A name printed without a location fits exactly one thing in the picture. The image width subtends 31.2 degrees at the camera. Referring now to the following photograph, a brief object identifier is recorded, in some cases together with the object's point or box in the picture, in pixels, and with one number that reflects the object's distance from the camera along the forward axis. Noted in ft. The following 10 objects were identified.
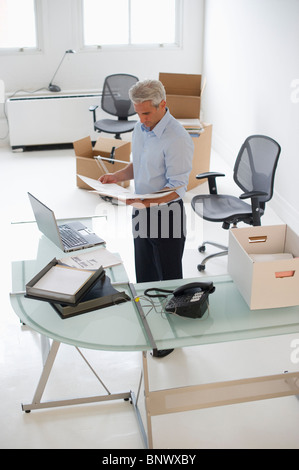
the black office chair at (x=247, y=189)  12.67
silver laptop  9.00
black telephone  7.39
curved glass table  7.11
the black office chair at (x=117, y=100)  20.26
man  9.43
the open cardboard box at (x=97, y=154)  17.84
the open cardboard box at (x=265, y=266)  7.28
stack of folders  7.53
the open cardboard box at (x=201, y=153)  18.33
